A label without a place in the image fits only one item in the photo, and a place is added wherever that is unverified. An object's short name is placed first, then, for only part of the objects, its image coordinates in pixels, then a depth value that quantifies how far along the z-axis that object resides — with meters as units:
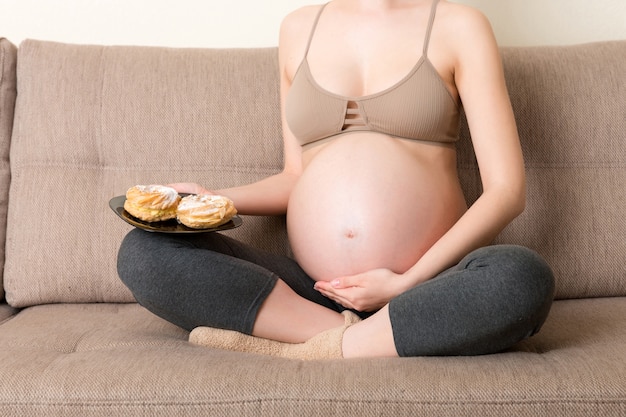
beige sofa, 1.57
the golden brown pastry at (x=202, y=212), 1.23
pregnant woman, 1.10
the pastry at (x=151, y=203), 1.23
